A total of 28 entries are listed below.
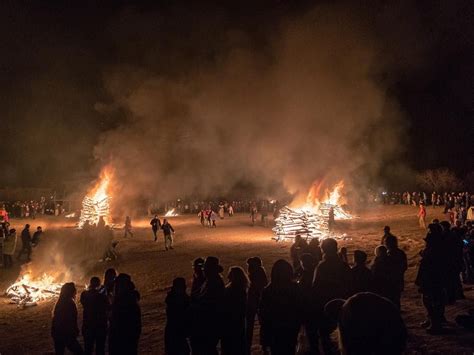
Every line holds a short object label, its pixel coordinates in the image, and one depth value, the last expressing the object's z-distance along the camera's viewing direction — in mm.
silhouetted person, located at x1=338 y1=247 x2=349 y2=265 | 7493
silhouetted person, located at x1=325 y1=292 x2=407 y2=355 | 1994
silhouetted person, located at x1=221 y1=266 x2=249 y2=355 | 4562
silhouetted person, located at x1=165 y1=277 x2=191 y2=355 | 5062
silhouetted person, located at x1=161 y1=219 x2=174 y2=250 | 17047
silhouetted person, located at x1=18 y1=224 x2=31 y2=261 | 16077
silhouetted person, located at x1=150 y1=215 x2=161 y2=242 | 20078
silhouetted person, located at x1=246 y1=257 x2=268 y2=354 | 5408
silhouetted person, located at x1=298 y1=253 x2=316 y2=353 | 4703
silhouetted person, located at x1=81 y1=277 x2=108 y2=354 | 5590
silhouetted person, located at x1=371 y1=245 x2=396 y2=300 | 5652
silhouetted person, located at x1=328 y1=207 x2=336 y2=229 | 21344
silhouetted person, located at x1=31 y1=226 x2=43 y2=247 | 16781
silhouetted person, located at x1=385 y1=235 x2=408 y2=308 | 5984
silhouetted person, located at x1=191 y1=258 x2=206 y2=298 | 5641
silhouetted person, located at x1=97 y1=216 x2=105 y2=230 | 16398
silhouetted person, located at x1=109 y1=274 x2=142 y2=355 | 4926
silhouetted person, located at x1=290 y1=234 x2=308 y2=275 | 7695
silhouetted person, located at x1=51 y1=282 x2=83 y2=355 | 5613
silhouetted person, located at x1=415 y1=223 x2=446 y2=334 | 6020
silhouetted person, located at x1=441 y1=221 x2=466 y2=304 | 6531
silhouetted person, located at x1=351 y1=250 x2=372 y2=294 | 5250
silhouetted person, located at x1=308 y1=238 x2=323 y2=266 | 7498
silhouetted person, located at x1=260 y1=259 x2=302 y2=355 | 4367
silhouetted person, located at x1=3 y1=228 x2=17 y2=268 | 14281
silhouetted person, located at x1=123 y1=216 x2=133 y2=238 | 21900
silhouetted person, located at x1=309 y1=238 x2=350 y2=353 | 4820
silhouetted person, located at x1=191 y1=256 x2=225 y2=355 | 4531
